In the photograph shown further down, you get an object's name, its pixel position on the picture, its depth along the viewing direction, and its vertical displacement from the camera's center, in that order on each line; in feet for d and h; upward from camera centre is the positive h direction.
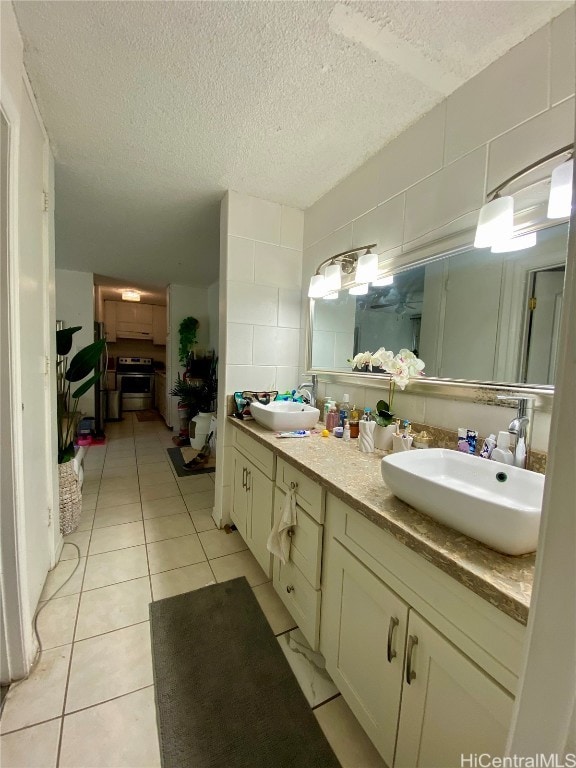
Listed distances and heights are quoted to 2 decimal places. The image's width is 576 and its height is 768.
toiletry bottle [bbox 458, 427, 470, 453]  3.61 -0.94
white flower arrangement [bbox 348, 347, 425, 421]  4.22 -0.03
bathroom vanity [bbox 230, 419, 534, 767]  1.84 -2.02
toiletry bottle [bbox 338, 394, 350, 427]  5.49 -0.92
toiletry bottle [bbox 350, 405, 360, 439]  5.09 -1.16
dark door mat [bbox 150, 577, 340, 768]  2.98 -4.02
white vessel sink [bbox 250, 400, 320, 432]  5.25 -1.10
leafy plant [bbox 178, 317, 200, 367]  14.53 +0.89
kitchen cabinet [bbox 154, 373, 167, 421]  16.80 -2.50
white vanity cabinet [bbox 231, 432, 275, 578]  4.85 -2.52
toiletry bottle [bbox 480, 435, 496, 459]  3.32 -0.90
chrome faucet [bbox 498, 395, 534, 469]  3.05 -0.62
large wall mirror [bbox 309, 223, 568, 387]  3.15 +0.72
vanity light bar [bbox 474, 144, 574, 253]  2.74 +1.66
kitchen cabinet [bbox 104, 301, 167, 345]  17.74 +1.96
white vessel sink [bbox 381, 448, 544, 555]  1.92 -1.06
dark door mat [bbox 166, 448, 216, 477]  10.17 -4.06
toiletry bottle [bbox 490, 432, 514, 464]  3.08 -0.89
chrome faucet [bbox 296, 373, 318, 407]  6.63 -0.71
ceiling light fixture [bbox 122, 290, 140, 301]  15.74 +3.12
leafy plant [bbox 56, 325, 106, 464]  6.57 -0.41
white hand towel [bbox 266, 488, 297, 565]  3.95 -2.43
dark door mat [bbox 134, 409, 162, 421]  17.79 -3.95
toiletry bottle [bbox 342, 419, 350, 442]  5.00 -1.22
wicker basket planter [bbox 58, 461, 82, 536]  6.31 -3.25
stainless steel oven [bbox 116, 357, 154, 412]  18.45 -1.83
